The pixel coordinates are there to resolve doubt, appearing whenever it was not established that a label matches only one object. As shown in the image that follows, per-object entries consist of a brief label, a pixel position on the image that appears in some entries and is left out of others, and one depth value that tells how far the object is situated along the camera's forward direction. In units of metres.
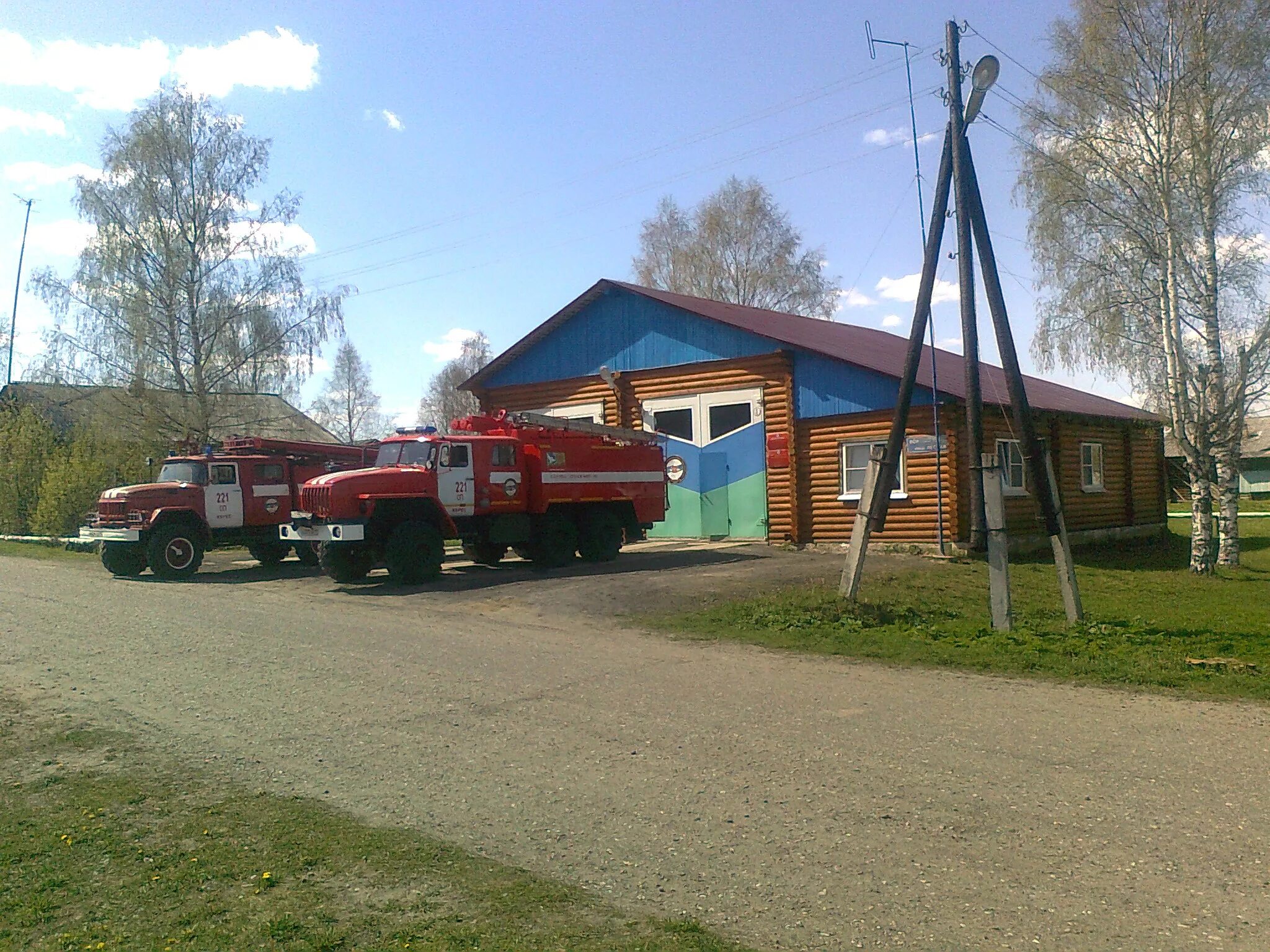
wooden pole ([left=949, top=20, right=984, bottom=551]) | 12.02
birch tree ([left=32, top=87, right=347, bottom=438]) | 30.38
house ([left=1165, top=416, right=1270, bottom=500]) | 53.69
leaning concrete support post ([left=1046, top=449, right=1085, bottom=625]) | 11.83
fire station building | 20.20
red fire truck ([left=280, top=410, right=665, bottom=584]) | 16.53
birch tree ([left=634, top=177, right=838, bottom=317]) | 47.50
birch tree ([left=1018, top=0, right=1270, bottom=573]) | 18.44
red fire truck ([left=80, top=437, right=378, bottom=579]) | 19.28
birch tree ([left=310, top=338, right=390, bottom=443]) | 72.94
